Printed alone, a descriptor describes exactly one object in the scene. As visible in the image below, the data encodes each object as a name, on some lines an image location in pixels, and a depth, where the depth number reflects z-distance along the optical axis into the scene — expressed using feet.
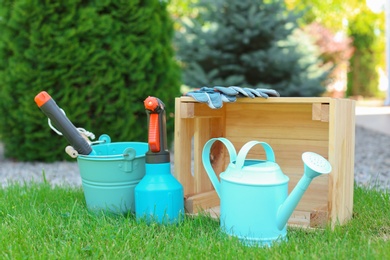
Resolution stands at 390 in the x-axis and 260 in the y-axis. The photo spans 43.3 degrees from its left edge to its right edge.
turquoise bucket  6.96
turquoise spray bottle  6.64
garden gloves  6.55
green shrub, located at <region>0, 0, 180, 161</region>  12.42
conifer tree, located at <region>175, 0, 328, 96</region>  19.22
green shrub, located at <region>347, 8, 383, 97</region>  41.70
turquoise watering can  5.90
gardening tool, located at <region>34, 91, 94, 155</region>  6.63
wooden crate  6.47
